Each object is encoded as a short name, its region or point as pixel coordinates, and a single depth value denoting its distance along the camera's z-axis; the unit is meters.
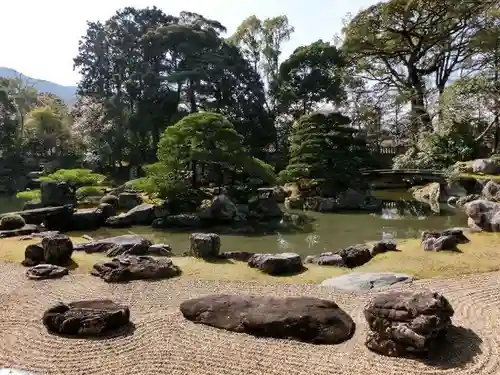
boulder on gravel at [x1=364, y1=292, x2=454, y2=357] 4.91
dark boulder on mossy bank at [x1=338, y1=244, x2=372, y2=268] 9.12
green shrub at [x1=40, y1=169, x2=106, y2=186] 17.70
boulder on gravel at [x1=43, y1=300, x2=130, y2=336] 5.62
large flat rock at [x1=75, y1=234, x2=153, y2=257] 9.97
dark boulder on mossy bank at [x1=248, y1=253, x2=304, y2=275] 8.33
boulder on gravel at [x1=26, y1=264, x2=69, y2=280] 8.16
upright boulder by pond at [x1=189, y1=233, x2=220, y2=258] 9.51
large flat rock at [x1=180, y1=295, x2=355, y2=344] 5.45
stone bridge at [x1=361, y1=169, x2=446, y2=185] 21.82
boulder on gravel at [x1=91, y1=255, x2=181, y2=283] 7.95
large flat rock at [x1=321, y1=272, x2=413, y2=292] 7.14
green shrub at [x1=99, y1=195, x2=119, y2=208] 17.75
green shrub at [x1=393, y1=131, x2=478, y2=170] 22.83
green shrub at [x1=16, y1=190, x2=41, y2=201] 17.53
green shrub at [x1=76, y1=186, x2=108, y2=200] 18.42
